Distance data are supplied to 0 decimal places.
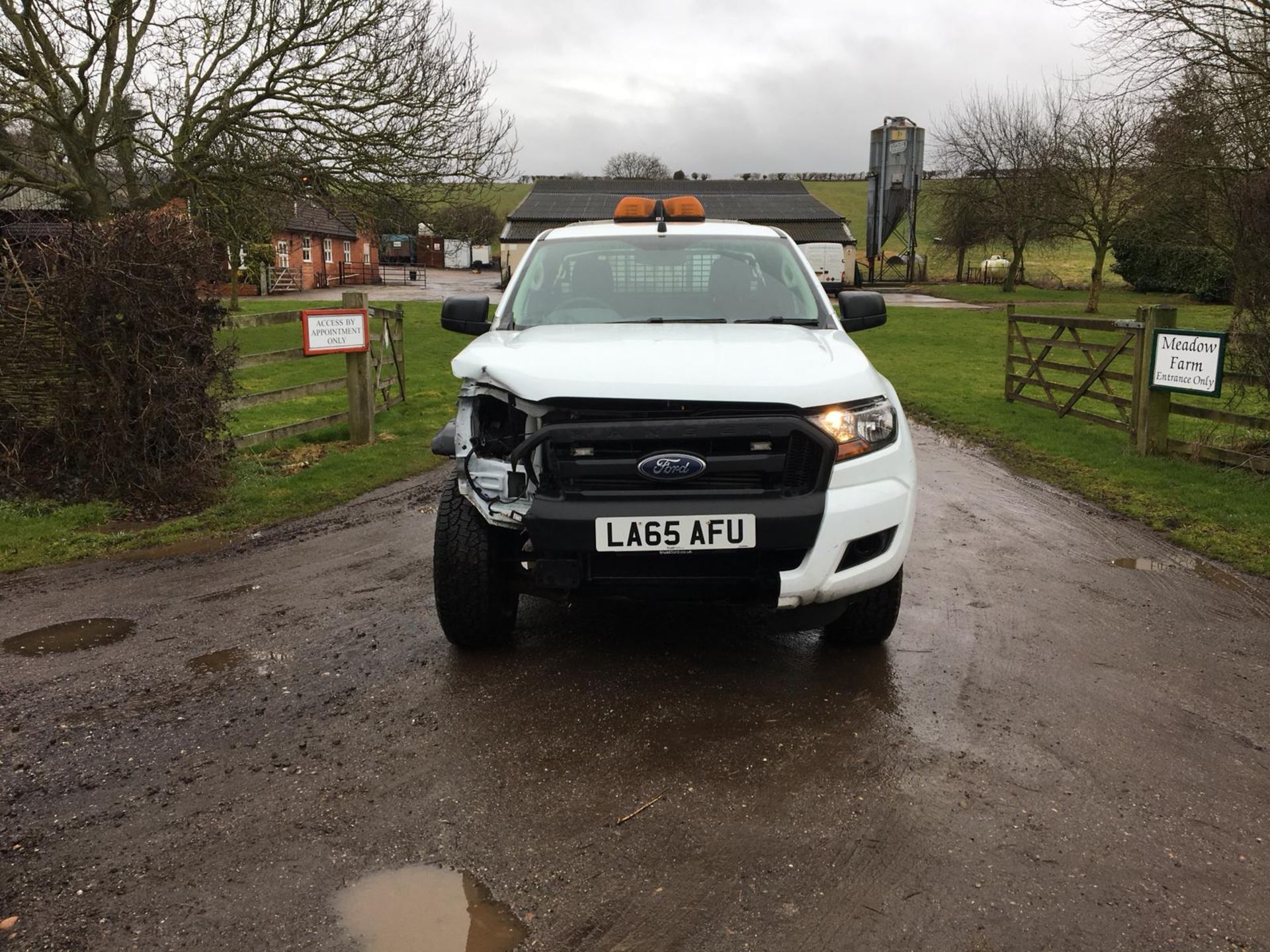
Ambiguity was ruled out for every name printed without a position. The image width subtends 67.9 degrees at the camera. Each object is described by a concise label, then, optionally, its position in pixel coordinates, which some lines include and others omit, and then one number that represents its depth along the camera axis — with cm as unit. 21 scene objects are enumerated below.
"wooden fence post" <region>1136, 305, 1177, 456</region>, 936
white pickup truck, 364
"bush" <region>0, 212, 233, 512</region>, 708
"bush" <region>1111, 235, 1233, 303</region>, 3809
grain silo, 6175
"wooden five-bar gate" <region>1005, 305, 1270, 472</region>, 862
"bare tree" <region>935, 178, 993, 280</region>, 4794
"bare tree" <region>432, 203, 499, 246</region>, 2444
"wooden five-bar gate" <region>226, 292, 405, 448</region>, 951
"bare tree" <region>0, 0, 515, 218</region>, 1786
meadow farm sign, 839
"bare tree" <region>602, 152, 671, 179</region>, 9688
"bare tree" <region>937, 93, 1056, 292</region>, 3911
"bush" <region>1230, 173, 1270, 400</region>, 755
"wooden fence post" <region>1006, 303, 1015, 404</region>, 1404
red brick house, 4834
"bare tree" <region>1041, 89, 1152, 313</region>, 3369
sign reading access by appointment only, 967
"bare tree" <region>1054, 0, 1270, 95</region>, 1537
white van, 5078
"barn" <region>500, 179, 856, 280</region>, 5519
